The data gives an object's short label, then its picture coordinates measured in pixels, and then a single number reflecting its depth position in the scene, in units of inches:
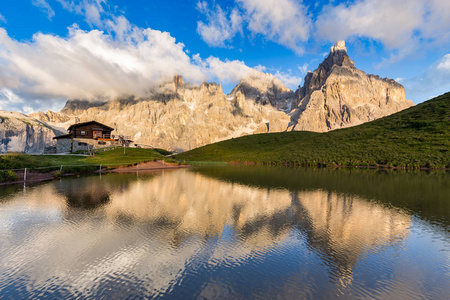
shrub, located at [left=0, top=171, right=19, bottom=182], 1143.1
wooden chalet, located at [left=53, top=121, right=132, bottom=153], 3287.4
